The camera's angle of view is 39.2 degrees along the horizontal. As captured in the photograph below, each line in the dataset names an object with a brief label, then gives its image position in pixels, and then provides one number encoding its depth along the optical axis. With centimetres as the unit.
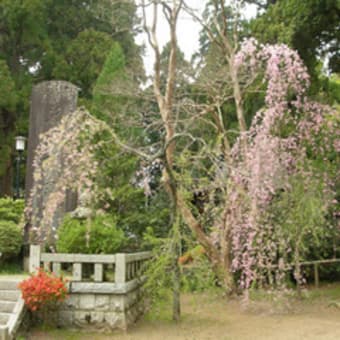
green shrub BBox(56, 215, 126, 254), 663
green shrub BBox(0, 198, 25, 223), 950
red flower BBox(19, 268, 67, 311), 577
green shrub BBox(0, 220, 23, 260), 886
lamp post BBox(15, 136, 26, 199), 1218
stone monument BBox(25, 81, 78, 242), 934
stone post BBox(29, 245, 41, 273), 640
